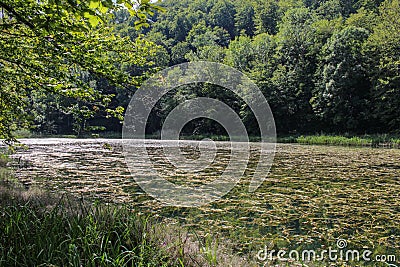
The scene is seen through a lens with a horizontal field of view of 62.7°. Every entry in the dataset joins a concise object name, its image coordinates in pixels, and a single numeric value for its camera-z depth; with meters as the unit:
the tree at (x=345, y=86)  35.84
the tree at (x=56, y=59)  4.44
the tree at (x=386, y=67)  33.44
